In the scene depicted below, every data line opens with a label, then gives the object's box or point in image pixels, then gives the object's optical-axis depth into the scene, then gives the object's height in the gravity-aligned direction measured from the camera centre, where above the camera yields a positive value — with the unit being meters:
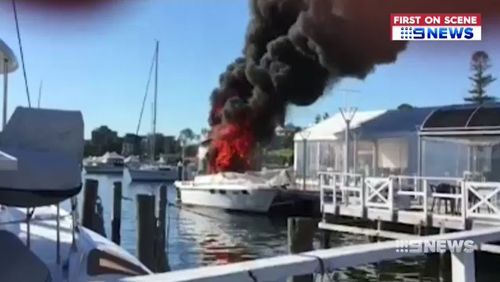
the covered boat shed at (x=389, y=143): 24.47 +1.20
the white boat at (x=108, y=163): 73.44 +0.81
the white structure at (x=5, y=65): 7.18 +1.16
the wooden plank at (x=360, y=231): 15.73 -1.41
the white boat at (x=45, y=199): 4.88 -0.22
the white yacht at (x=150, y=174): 57.31 -0.25
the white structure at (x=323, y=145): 28.27 +1.27
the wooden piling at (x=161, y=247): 12.67 -1.49
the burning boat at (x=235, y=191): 29.23 -0.86
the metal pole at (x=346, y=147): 24.76 +1.00
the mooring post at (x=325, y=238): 18.00 -1.76
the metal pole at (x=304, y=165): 30.25 +0.38
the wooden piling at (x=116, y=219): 17.38 -1.28
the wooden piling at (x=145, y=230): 11.32 -1.02
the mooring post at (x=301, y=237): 8.45 -0.81
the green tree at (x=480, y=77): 55.39 +8.86
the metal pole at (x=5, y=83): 7.28 +0.95
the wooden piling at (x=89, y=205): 14.74 -0.80
